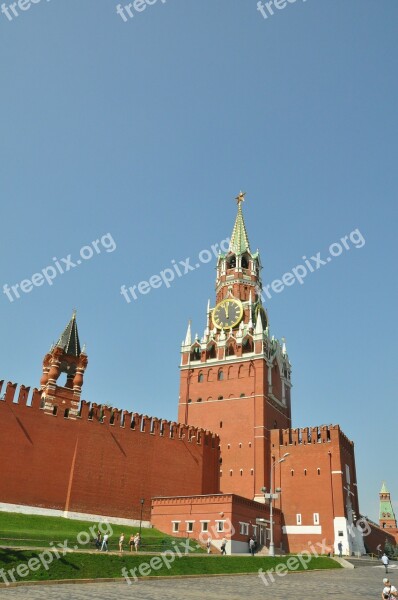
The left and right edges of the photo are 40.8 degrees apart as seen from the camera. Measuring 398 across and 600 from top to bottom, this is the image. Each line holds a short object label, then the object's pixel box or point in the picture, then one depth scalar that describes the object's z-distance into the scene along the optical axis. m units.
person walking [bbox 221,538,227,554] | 32.89
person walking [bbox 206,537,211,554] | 32.58
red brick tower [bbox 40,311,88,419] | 38.25
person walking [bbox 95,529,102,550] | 28.22
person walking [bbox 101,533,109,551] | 26.97
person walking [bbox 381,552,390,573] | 28.47
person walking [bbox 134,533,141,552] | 28.48
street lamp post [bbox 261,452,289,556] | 31.48
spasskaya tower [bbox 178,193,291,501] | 49.03
